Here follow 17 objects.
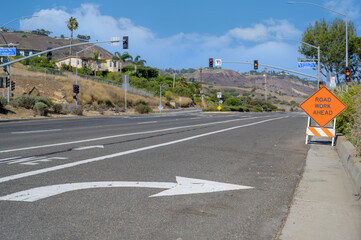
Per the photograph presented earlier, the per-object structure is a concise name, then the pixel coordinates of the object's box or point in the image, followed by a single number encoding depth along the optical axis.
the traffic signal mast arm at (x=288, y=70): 44.78
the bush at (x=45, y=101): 39.05
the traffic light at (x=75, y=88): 46.82
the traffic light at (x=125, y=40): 33.78
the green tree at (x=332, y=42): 47.03
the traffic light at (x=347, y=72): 36.22
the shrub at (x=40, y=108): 36.53
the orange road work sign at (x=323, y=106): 13.25
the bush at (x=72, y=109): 43.09
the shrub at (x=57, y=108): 41.03
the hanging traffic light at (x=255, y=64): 47.97
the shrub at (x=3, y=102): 33.56
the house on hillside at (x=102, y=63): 121.43
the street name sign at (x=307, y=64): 41.56
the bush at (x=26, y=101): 37.30
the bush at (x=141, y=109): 57.66
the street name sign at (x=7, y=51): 29.27
